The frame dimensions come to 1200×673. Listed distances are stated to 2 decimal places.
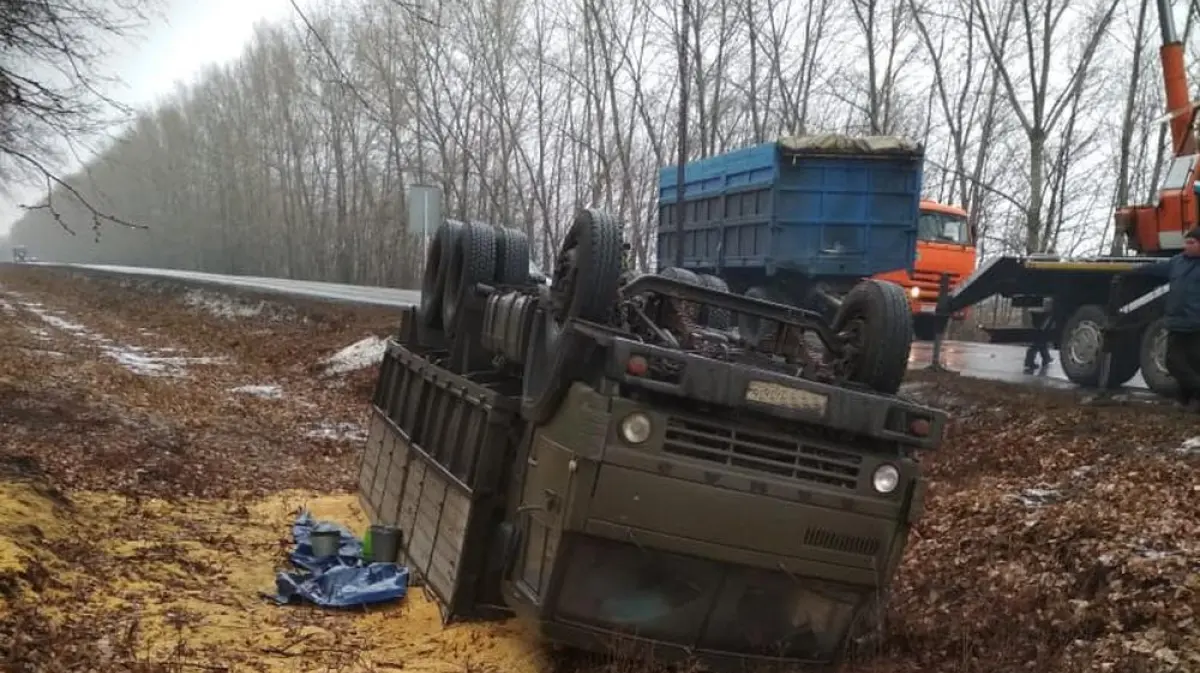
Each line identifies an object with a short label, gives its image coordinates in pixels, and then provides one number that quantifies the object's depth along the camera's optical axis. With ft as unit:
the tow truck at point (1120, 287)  33.76
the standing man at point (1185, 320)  27.96
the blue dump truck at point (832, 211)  46.88
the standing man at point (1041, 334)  40.34
